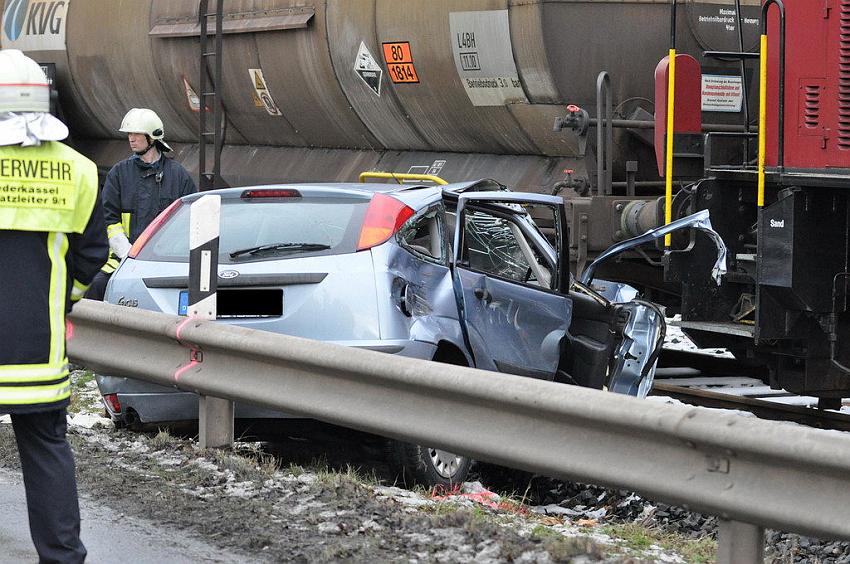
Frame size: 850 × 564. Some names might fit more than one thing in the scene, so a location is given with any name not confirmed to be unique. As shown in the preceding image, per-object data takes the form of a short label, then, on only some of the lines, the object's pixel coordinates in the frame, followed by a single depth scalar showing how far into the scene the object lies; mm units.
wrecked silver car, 11703
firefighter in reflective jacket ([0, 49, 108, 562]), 7832
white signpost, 11281
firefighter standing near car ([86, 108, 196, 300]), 16844
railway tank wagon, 14477
